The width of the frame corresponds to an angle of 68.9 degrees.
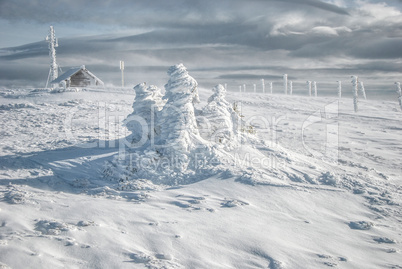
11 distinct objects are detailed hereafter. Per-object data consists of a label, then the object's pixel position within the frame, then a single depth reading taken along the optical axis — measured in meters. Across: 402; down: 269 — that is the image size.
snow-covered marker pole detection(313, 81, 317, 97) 50.52
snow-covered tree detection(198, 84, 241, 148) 12.25
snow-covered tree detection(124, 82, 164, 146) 12.13
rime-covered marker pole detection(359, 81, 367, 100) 46.59
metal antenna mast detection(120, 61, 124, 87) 35.72
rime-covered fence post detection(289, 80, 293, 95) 49.41
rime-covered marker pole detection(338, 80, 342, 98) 49.06
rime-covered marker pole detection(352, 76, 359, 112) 33.92
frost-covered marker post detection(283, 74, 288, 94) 49.16
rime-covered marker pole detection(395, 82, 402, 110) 39.93
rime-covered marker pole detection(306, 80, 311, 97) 49.03
